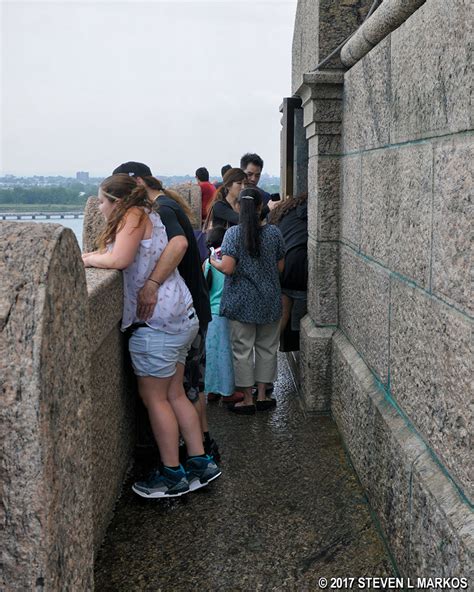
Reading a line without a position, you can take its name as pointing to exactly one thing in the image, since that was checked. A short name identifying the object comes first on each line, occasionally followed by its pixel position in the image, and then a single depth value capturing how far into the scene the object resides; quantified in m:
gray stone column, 4.33
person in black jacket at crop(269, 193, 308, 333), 5.21
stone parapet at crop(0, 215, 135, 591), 1.37
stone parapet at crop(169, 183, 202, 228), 7.23
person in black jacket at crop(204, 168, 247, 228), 4.98
